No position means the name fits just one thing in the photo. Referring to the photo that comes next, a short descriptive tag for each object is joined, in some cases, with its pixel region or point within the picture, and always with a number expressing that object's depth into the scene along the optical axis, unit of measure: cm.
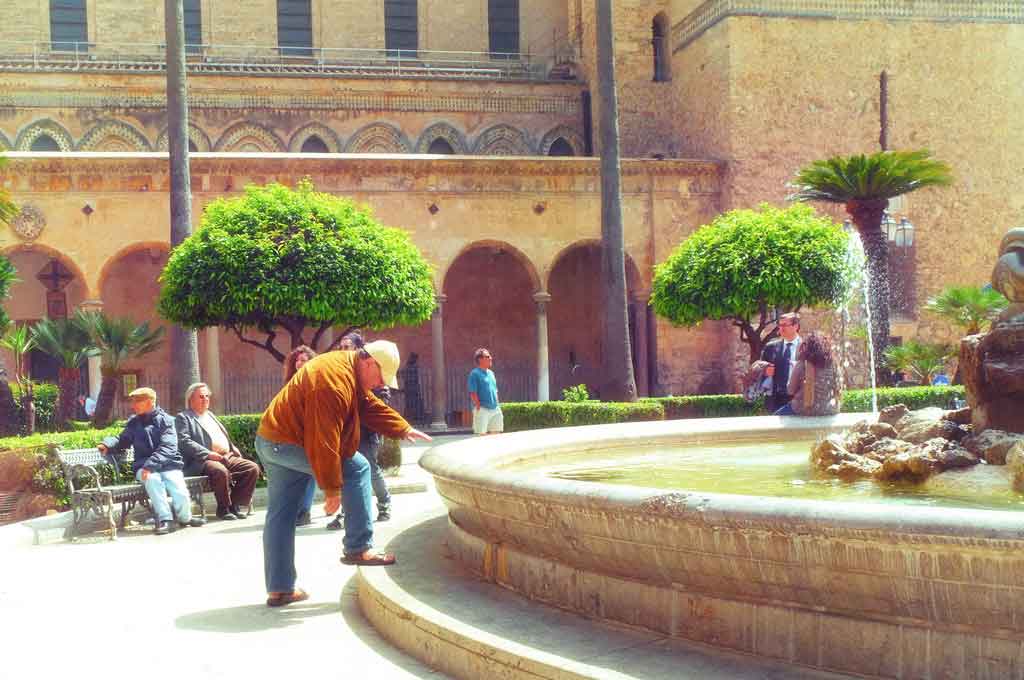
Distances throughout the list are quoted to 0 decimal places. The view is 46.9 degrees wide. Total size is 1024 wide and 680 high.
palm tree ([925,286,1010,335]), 1689
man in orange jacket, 500
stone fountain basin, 323
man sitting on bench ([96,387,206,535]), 846
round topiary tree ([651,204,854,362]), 1670
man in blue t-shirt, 1235
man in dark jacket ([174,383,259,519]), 908
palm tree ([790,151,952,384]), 1752
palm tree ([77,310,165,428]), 1481
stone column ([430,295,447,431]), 2188
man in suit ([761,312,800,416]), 921
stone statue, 557
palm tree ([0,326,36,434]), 1535
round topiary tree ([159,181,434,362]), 1302
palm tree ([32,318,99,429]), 1527
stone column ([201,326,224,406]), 2108
